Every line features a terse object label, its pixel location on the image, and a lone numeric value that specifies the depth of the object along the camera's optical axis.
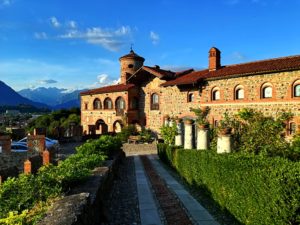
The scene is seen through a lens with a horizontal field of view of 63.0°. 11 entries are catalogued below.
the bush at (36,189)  4.42
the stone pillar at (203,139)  9.71
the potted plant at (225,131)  7.90
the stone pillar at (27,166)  9.89
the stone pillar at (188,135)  11.44
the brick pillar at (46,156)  10.55
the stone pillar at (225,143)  7.87
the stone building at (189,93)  16.63
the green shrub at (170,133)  15.20
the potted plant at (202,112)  20.91
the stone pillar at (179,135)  13.47
